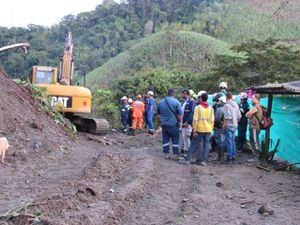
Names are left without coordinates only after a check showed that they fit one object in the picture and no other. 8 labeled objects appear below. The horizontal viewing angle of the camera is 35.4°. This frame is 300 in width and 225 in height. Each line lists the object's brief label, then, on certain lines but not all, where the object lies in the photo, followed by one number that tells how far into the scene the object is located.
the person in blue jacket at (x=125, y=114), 20.82
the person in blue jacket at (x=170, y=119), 11.79
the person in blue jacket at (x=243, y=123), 13.06
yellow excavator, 16.31
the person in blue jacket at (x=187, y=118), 12.16
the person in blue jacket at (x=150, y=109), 19.03
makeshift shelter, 11.20
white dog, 8.69
